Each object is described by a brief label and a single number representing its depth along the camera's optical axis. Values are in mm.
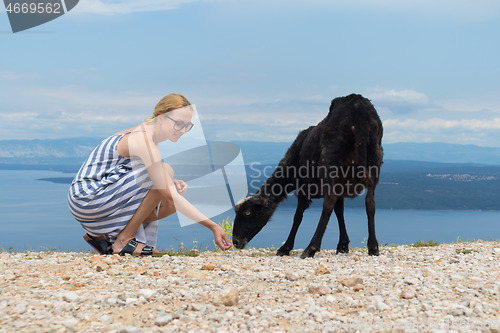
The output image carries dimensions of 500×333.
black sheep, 8016
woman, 6777
